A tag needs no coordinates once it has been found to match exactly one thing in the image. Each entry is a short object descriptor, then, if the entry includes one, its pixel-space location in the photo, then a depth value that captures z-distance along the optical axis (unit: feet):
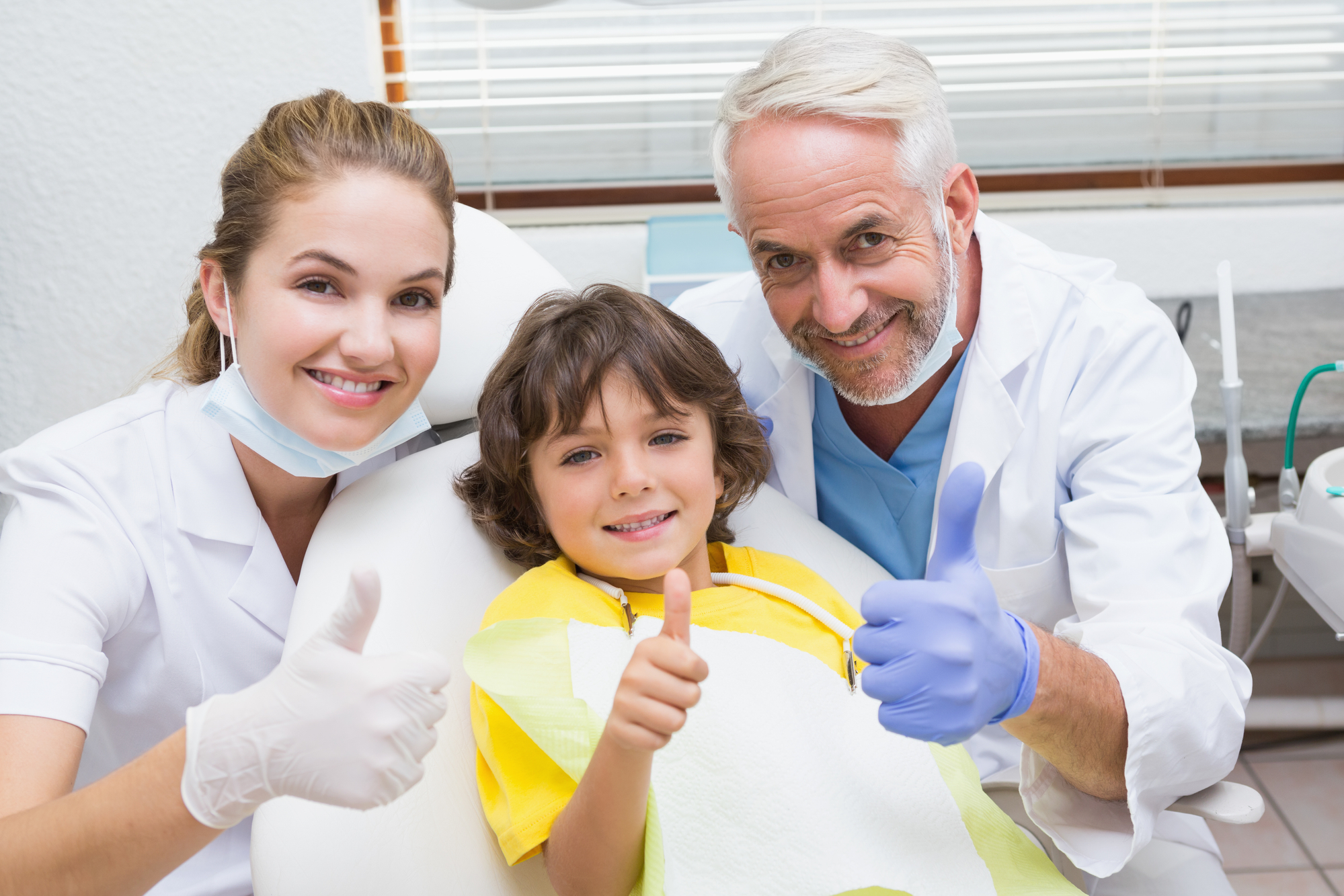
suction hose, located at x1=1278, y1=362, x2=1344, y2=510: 6.01
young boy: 3.19
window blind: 8.23
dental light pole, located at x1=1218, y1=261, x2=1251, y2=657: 5.90
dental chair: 3.25
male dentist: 3.30
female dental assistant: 3.44
